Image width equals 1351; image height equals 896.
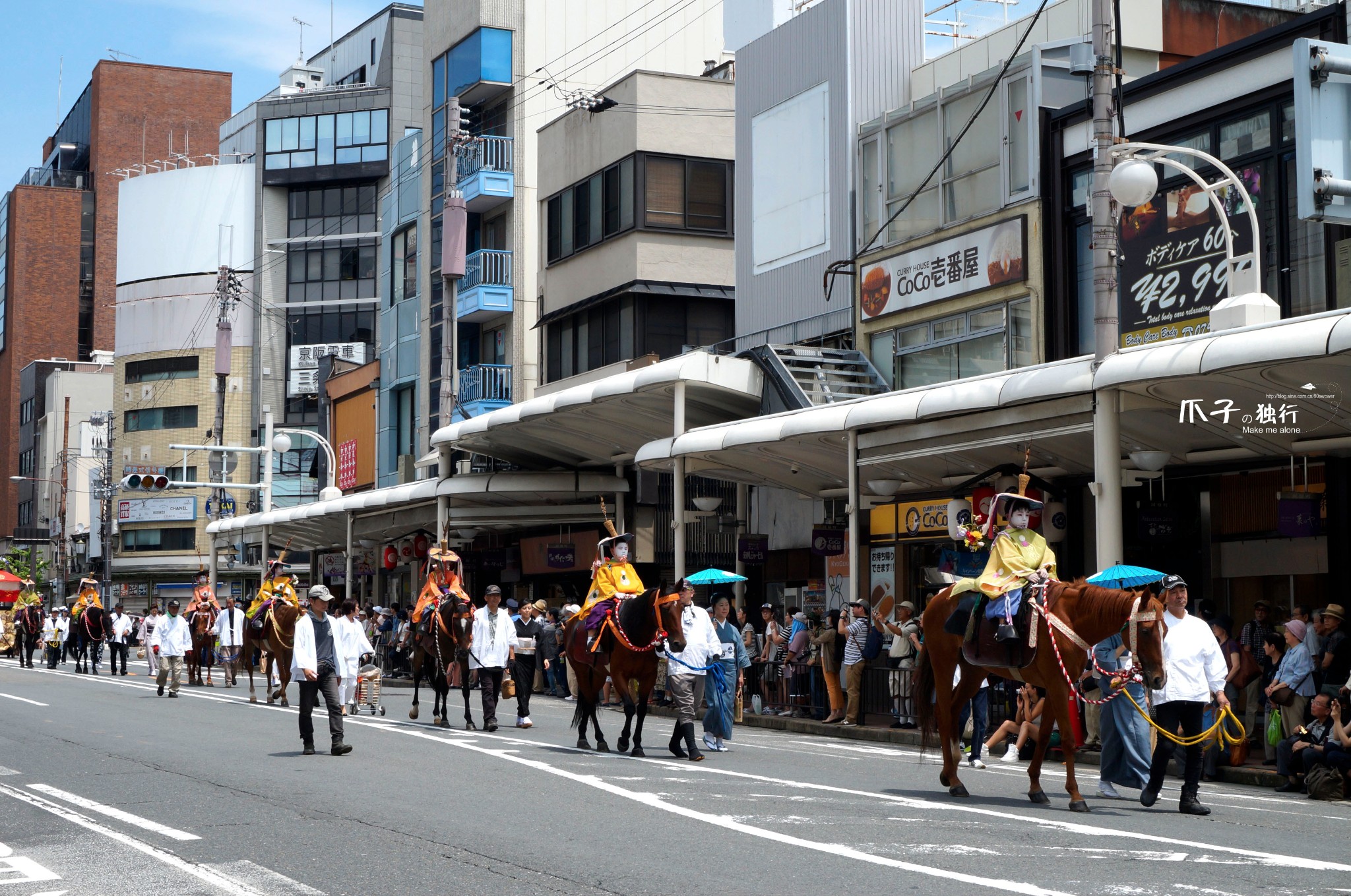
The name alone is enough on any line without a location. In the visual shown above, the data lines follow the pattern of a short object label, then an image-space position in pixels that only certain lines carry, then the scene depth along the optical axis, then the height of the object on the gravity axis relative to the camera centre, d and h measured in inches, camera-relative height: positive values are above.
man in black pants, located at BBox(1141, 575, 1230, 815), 511.8 -28.1
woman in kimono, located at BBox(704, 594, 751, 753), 735.1 -43.0
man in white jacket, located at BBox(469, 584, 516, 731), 827.4 -25.8
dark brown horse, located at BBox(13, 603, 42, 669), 1742.1 -35.4
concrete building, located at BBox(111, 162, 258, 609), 3489.2 +535.0
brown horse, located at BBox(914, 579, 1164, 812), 487.5 -18.3
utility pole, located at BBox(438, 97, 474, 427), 1374.3 +270.6
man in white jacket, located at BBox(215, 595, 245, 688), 1300.4 -28.9
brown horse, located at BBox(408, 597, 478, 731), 855.1 -26.7
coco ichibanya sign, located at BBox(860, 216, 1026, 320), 1090.7 +228.5
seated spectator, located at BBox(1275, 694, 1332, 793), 592.4 -55.8
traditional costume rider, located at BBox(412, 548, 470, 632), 913.5 +8.4
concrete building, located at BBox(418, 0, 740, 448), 1879.9 +601.4
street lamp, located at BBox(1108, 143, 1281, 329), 725.3 +177.8
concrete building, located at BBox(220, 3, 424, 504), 3346.5 +789.9
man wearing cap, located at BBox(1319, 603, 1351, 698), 645.3 -21.7
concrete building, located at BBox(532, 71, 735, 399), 1531.7 +350.4
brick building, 4485.7 +1084.7
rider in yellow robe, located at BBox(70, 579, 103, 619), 1525.6 -2.5
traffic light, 1722.4 +119.6
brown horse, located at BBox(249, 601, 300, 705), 959.0 -27.5
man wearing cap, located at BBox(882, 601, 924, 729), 882.1 -34.2
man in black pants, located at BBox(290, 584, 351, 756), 663.8 -28.2
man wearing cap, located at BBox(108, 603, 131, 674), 1541.6 -35.2
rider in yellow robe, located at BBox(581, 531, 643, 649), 720.3 +4.3
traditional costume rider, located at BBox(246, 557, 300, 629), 994.1 +1.6
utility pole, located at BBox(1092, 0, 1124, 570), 750.5 +134.6
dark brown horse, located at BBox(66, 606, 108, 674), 1488.7 -34.8
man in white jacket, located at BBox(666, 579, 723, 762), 691.4 -29.8
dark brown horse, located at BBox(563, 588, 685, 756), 687.1 -24.0
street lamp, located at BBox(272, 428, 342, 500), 1862.7 +169.6
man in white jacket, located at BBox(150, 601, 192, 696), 1130.7 -35.1
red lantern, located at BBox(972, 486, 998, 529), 884.0 +54.2
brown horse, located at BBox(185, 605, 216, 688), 1300.4 -35.3
